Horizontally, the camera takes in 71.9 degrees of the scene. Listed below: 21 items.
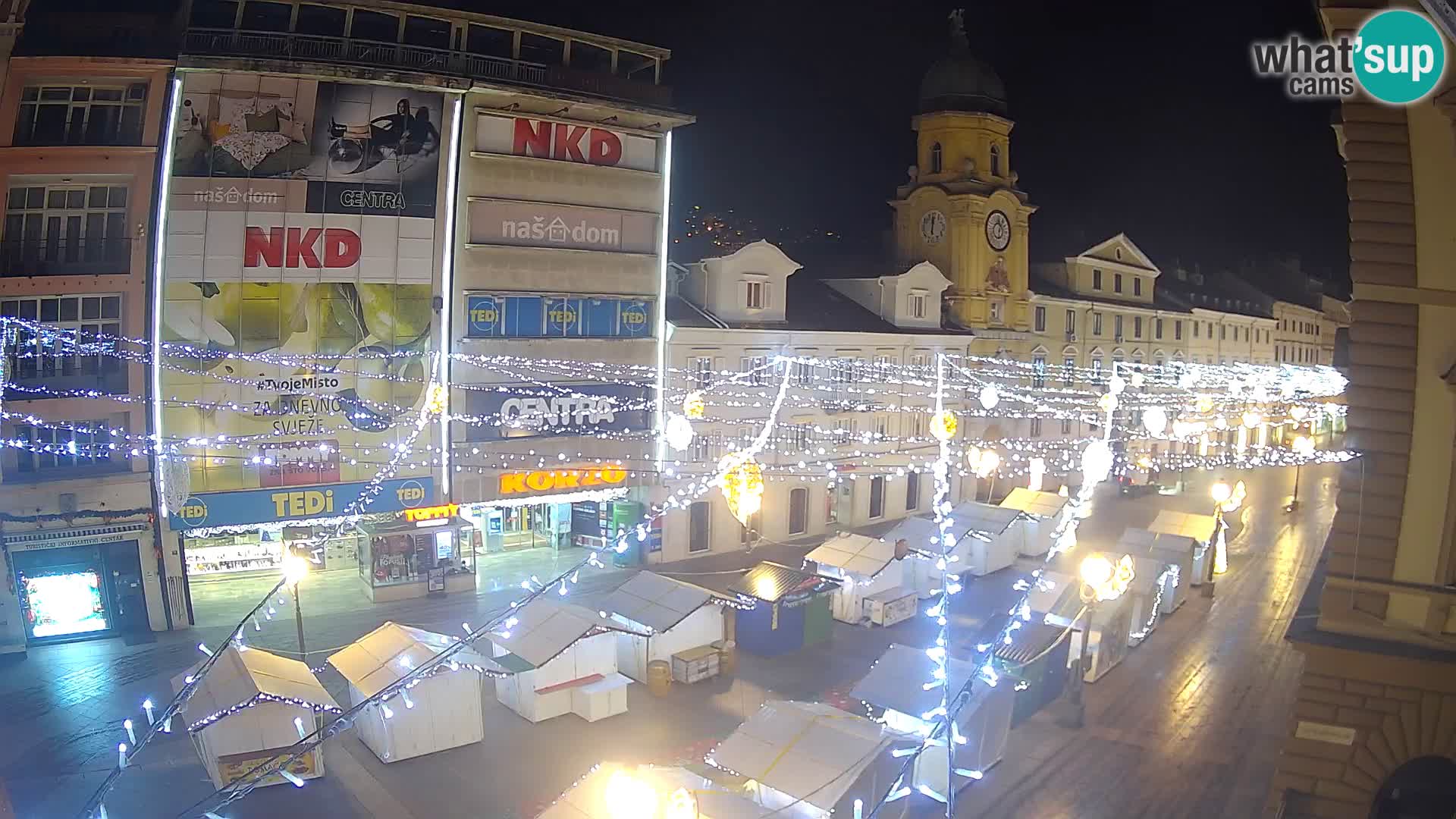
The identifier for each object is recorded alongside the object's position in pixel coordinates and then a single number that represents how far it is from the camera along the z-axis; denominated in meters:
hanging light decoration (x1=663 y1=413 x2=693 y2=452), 20.20
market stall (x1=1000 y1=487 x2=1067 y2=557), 29.16
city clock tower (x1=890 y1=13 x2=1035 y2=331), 35.22
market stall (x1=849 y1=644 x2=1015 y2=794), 14.66
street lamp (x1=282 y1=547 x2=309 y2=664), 16.22
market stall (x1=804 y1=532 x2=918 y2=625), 22.83
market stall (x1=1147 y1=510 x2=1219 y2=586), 25.55
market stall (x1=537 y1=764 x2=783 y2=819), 11.14
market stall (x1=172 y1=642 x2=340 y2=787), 14.04
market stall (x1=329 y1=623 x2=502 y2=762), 15.43
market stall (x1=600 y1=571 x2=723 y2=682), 18.97
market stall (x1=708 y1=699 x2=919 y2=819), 12.40
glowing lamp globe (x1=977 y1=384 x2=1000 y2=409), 29.16
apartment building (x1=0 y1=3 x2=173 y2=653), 19.89
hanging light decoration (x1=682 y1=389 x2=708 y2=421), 22.67
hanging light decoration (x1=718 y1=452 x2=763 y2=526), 19.31
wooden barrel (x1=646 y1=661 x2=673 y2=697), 18.48
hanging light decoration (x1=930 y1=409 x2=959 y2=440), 24.81
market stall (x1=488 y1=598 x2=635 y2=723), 17.22
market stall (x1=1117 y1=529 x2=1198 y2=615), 23.62
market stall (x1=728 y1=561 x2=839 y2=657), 20.67
